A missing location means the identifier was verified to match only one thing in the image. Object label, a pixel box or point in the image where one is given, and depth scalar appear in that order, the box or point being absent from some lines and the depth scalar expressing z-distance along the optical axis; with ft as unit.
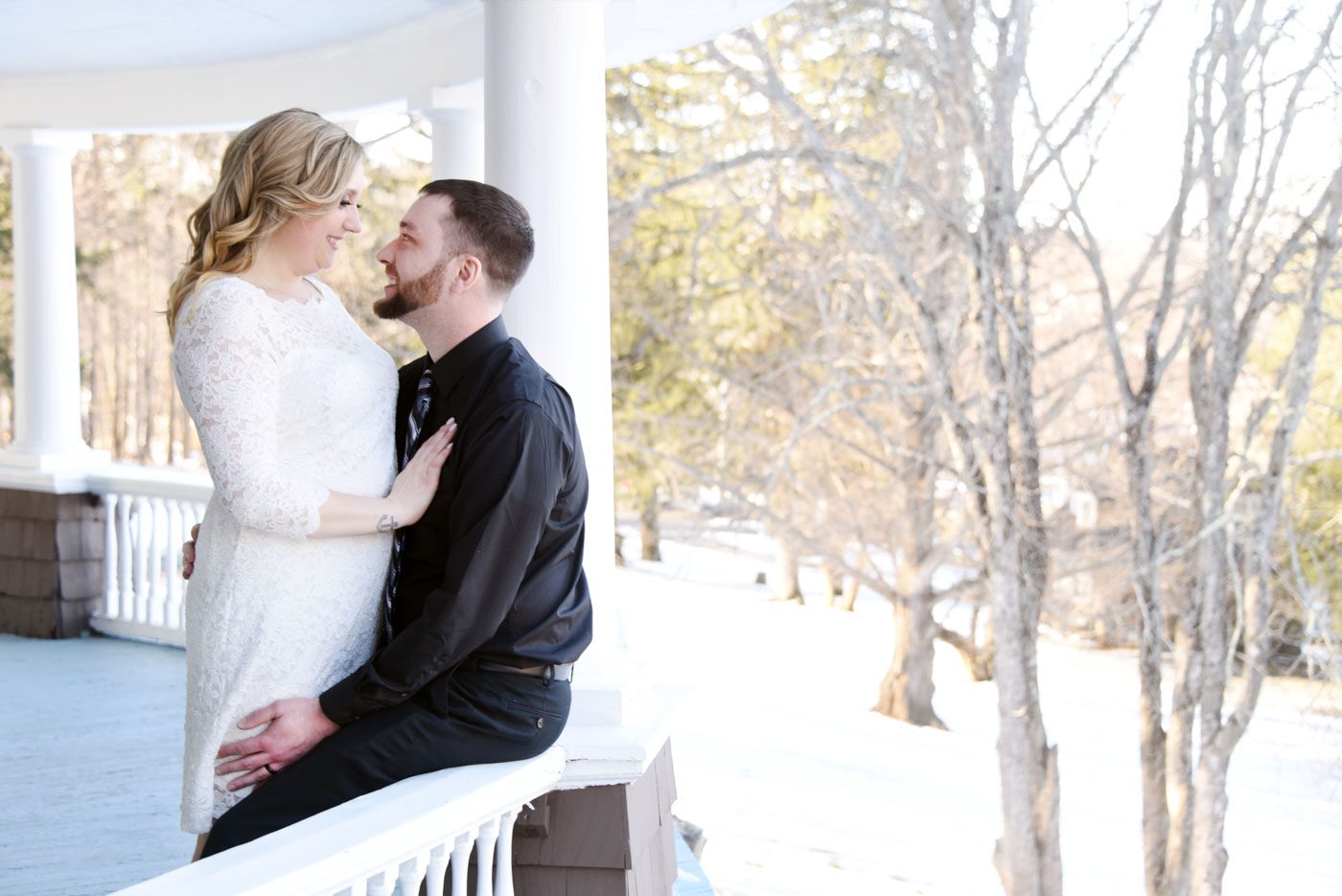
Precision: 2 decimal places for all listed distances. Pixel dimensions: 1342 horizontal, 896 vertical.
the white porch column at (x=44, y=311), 22.36
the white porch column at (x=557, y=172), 9.74
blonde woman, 6.23
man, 6.38
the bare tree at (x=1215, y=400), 31.35
